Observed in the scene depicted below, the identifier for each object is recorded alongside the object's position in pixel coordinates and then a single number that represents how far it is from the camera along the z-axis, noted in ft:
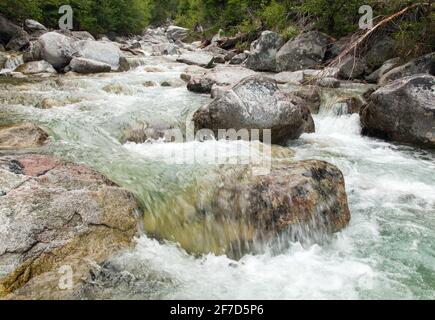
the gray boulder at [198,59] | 58.23
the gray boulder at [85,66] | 44.47
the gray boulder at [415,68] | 33.27
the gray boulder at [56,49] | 45.78
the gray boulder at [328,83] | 37.55
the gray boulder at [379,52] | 42.29
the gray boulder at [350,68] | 42.24
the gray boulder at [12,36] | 57.11
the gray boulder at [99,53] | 48.08
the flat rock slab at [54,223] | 11.30
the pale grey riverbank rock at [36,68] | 43.57
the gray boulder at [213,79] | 36.86
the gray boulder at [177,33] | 119.24
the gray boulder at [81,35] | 75.66
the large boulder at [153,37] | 106.68
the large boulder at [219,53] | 62.95
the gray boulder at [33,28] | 68.28
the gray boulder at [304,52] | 48.62
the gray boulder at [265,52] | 51.13
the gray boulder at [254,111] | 24.86
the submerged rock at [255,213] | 14.74
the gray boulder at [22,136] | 18.72
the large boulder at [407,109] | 25.93
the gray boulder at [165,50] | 75.87
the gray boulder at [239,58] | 60.13
